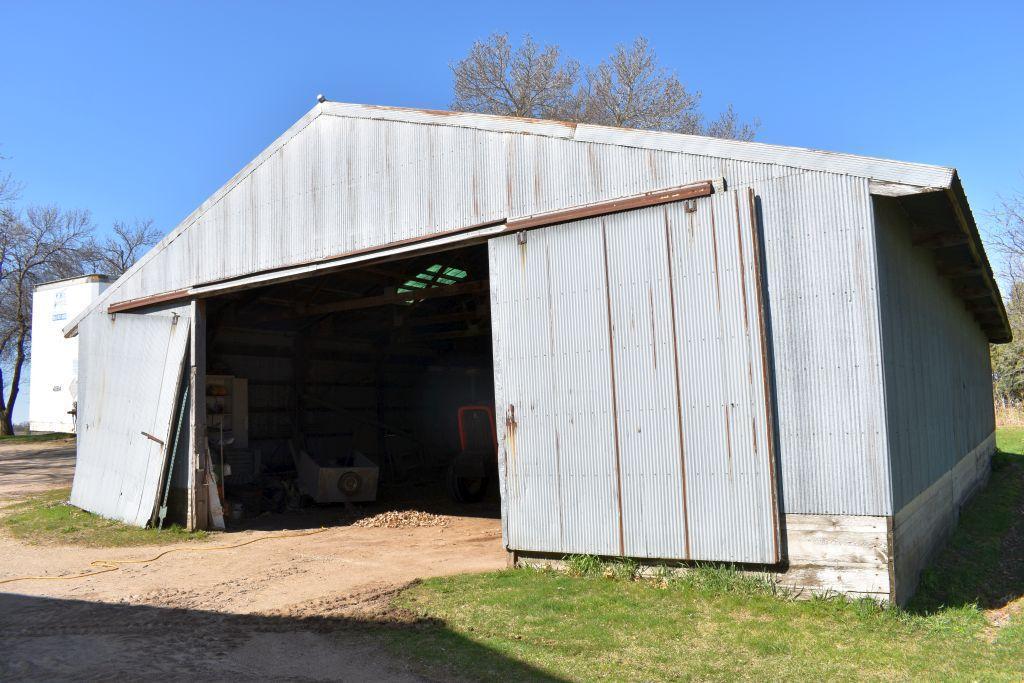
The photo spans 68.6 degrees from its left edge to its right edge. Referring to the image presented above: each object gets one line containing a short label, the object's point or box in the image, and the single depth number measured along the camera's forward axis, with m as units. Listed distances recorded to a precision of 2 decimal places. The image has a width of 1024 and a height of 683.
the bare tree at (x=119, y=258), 40.34
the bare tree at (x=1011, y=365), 32.28
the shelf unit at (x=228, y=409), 13.66
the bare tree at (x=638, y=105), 25.94
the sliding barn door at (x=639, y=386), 6.24
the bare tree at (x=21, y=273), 29.02
